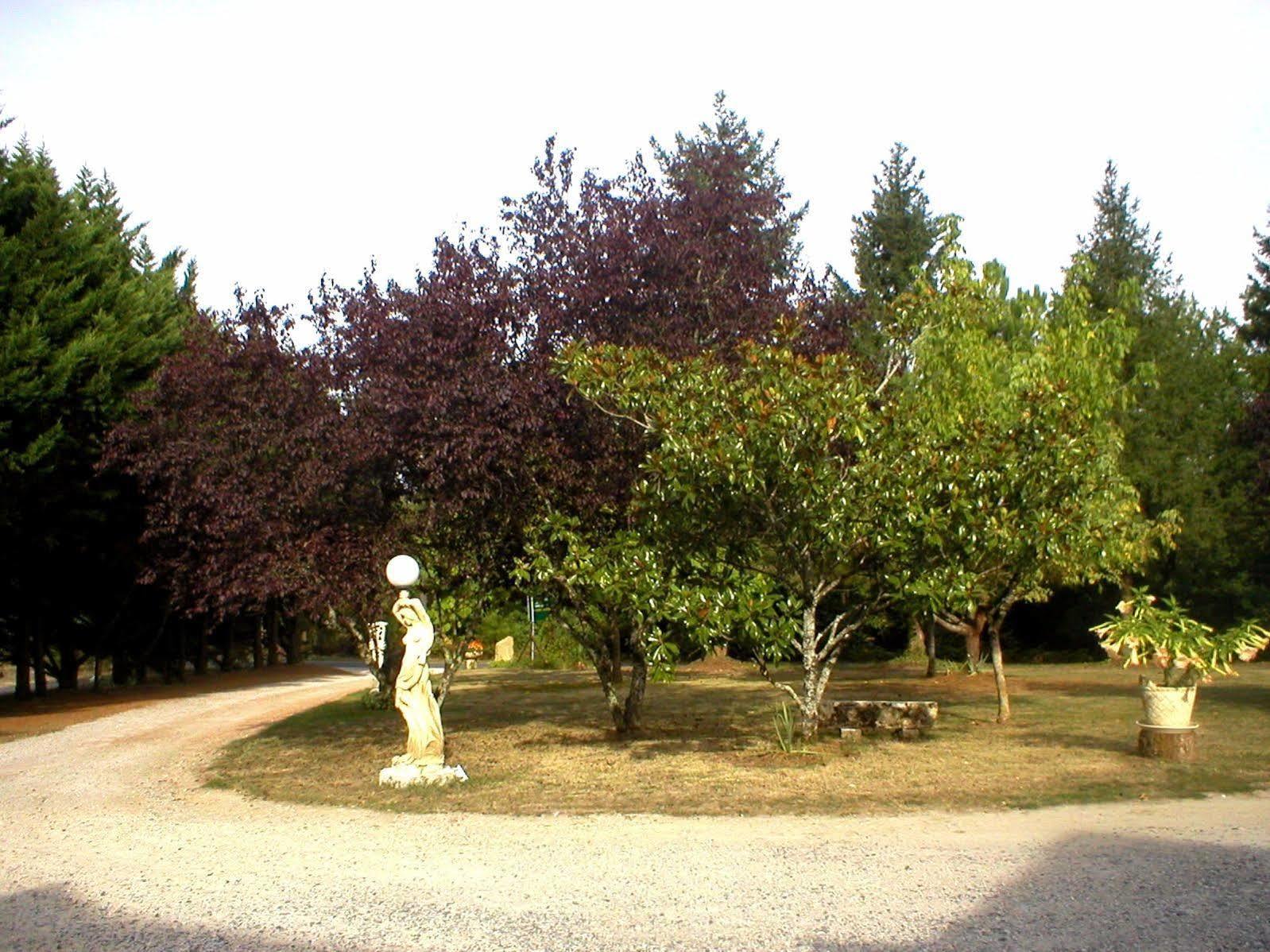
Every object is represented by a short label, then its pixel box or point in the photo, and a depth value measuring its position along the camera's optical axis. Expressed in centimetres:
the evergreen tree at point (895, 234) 3662
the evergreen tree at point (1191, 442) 3175
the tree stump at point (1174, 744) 1121
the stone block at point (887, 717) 1383
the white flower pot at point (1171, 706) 1124
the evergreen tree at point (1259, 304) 3094
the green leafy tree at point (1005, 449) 1116
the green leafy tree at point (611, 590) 1121
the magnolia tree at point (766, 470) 1101
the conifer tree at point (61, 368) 1886
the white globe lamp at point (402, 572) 1091
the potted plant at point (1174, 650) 1119
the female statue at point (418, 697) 1083
